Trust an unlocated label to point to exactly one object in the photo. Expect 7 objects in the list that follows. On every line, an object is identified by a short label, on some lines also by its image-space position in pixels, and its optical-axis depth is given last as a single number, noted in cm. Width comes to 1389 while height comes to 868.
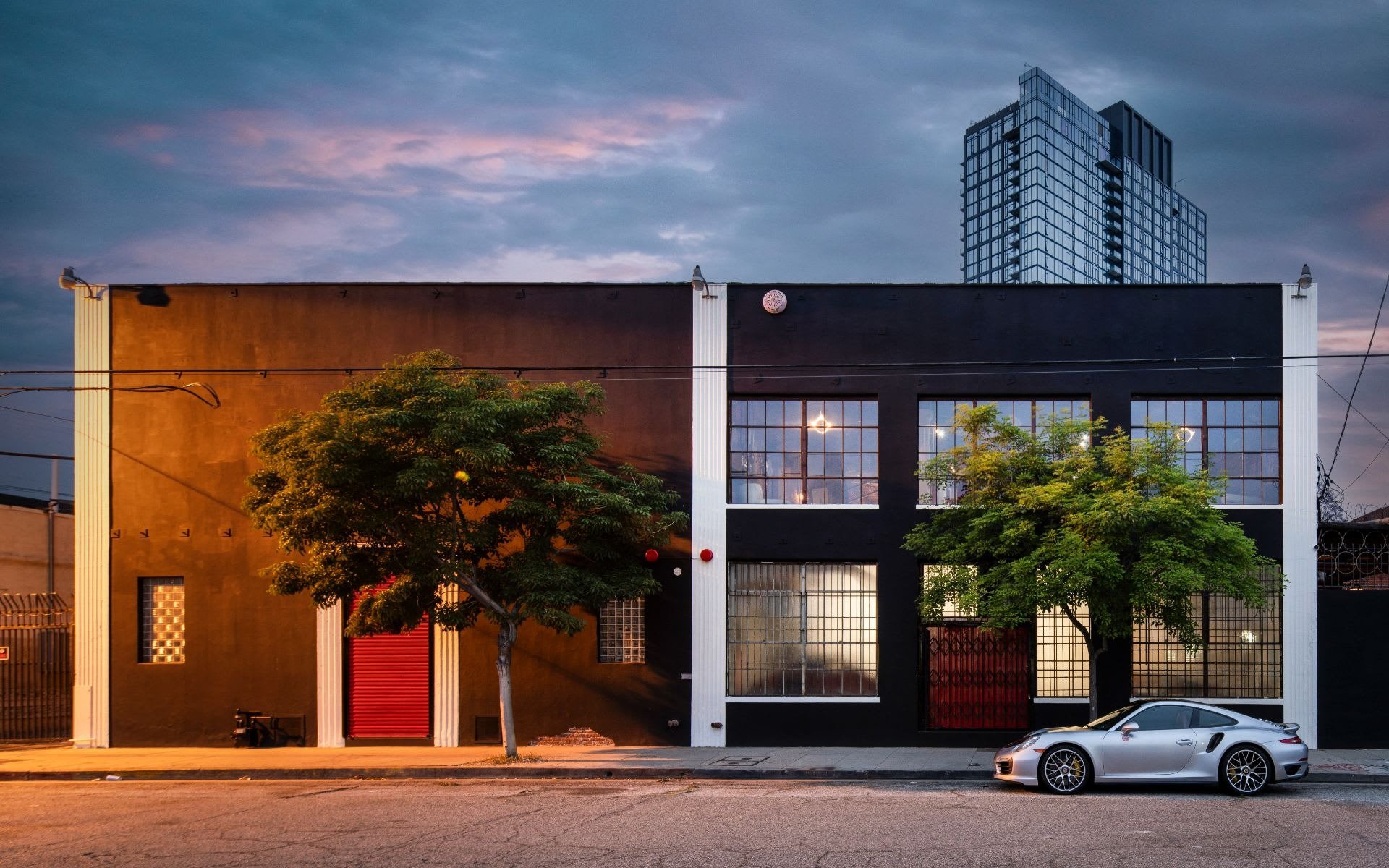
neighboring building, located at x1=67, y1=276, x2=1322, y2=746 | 2044
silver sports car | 1472
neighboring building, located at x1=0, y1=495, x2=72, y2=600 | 2842
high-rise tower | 16475
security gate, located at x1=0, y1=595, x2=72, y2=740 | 2164
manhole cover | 1789
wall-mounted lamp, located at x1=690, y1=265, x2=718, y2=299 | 2098
